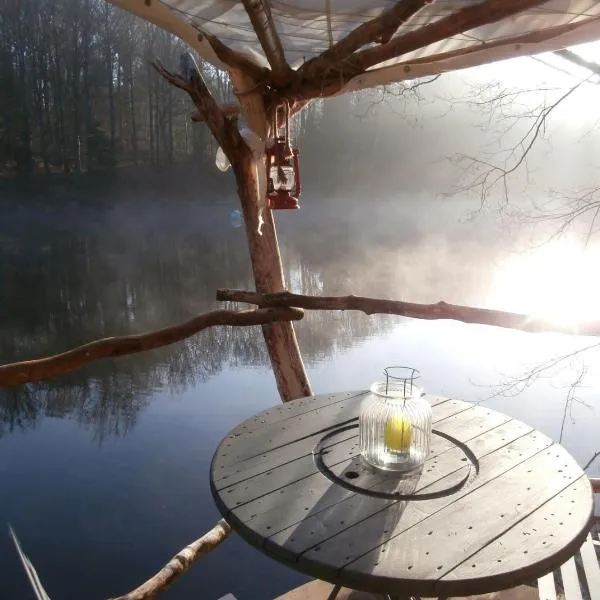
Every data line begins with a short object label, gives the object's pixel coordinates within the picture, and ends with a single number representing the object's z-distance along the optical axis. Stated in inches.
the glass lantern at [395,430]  46.8
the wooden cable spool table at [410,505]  36.4
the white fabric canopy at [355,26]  75.3
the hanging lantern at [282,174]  85.0
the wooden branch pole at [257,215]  86.4
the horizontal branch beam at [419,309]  62.4
